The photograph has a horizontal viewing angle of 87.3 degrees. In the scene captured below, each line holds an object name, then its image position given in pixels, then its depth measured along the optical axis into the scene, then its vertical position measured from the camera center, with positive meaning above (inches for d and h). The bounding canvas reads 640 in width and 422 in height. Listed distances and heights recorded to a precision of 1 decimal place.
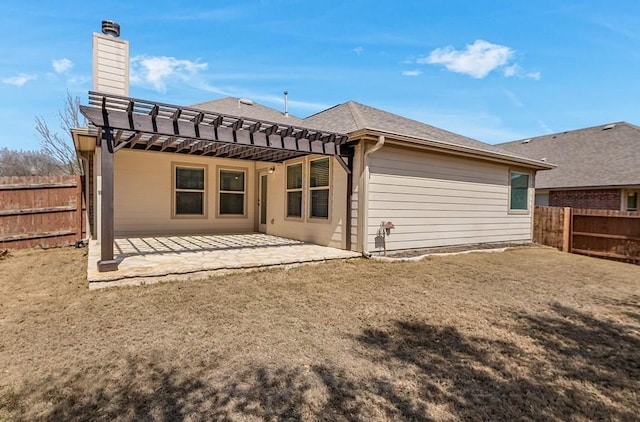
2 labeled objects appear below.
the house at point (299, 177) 223.5 +22.1
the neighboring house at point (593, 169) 504.1 +56.3
